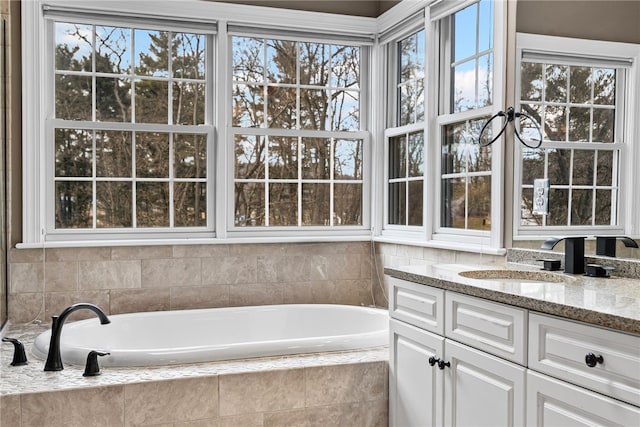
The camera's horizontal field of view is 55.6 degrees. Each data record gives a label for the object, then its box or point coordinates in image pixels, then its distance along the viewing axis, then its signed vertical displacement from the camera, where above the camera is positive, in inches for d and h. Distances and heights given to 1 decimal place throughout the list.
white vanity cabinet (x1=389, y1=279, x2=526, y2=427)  76.0 -24.5
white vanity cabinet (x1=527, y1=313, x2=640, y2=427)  58.2 -18.4
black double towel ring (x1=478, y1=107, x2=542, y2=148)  106.8 +12.9
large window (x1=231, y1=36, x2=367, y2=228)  160.1 +17.3
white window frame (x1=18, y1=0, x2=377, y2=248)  139.9 +23.5
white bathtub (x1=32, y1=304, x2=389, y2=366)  108.4 -29.3
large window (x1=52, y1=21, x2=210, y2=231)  146.3 +17.0
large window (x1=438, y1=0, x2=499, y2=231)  123.2 +18.1
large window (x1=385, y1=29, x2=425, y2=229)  149.3 +16.5
